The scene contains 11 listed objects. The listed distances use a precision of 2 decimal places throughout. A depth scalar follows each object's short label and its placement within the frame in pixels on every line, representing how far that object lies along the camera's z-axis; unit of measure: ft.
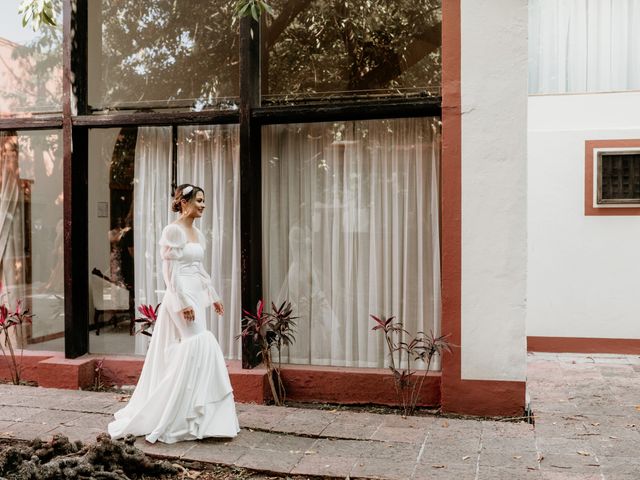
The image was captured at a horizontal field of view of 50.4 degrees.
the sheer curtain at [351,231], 22.68
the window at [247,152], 22.79
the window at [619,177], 29.50
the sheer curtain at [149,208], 24.82
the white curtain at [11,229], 26.40
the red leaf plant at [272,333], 21.63
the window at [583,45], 30.17
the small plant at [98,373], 24.31
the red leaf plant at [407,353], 20.67
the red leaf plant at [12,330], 24.11
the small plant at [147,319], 21.86
